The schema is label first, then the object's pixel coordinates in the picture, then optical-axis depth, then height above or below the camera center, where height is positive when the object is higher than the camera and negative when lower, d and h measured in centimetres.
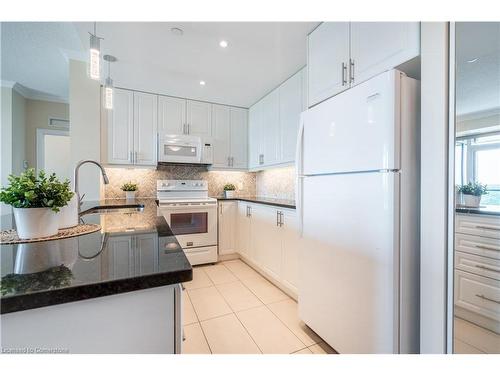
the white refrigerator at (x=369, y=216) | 113 -17
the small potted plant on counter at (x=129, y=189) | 320 -6
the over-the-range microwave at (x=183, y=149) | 317 +53
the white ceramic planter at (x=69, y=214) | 102 -14
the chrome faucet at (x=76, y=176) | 130 +5
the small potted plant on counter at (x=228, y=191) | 374 -10
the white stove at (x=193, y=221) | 298 -49
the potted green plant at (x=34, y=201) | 81 -6
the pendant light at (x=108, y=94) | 187 +77
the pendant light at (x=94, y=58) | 136 +79
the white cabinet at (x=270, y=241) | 222 -66
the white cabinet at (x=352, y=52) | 122 +85
